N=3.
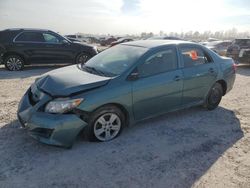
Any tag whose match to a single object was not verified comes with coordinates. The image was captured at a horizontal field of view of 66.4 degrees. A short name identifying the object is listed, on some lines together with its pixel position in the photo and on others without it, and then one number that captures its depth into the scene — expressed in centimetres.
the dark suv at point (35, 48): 738
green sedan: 265
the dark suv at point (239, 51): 919
